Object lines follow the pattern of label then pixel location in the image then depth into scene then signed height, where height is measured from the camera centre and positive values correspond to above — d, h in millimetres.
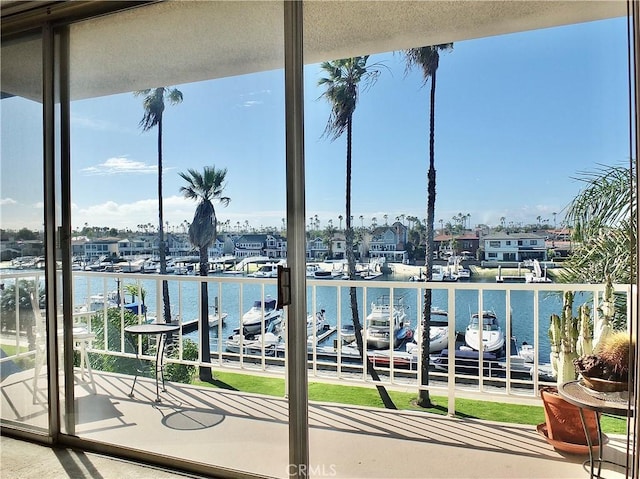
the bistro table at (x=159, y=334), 2379 -516
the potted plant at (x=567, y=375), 2311 -757
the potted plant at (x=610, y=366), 1769 -537
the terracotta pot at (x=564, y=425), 2316 -1013
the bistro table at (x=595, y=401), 1682 -658
